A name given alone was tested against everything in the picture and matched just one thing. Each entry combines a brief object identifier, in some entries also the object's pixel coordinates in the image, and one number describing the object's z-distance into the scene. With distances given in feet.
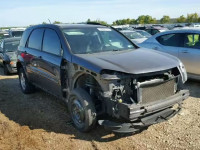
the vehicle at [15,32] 50.57
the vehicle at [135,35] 42.79
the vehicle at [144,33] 48.61
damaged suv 11.32
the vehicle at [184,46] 20.76
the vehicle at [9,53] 30.65
